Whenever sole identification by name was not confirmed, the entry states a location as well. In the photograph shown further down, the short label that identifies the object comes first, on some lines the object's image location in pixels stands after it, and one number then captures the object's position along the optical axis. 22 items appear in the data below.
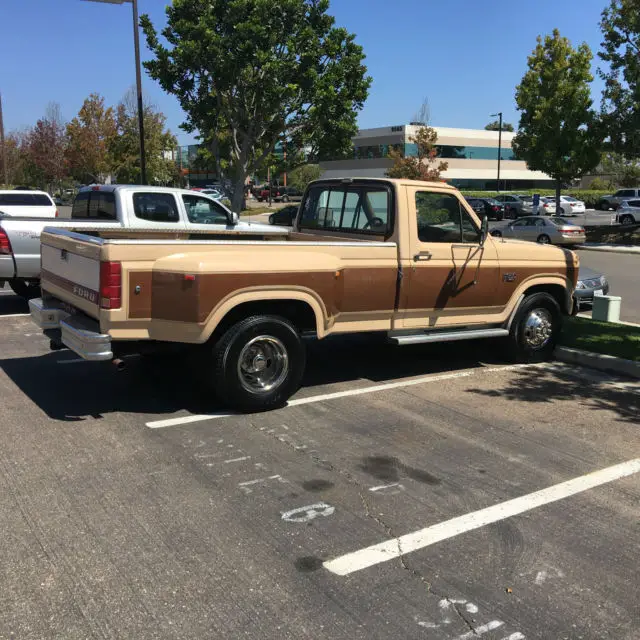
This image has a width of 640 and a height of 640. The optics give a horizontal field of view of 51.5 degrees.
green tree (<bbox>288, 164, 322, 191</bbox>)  79.31
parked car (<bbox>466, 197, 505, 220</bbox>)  42.55
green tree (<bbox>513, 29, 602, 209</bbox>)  29.58
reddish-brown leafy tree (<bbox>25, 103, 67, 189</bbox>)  52.66
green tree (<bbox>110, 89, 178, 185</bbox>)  47.59
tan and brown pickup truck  5.23
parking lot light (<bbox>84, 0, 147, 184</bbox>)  18.66
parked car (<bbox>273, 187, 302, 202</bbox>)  71.06
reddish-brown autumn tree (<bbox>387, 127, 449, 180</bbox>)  39.74
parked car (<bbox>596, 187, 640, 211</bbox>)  52.78
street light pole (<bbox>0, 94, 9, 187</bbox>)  41.71
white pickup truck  9.87
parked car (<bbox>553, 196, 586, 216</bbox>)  48.19
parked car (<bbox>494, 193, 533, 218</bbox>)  47.16
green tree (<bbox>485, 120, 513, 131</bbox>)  130.85
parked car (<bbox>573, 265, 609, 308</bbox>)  11.34
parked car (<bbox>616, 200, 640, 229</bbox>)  38.66
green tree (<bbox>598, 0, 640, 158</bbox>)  24.81
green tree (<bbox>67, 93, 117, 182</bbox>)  47.66
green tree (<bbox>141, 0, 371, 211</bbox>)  23.39
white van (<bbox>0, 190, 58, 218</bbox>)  14.30
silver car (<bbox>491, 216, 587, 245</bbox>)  25.86
